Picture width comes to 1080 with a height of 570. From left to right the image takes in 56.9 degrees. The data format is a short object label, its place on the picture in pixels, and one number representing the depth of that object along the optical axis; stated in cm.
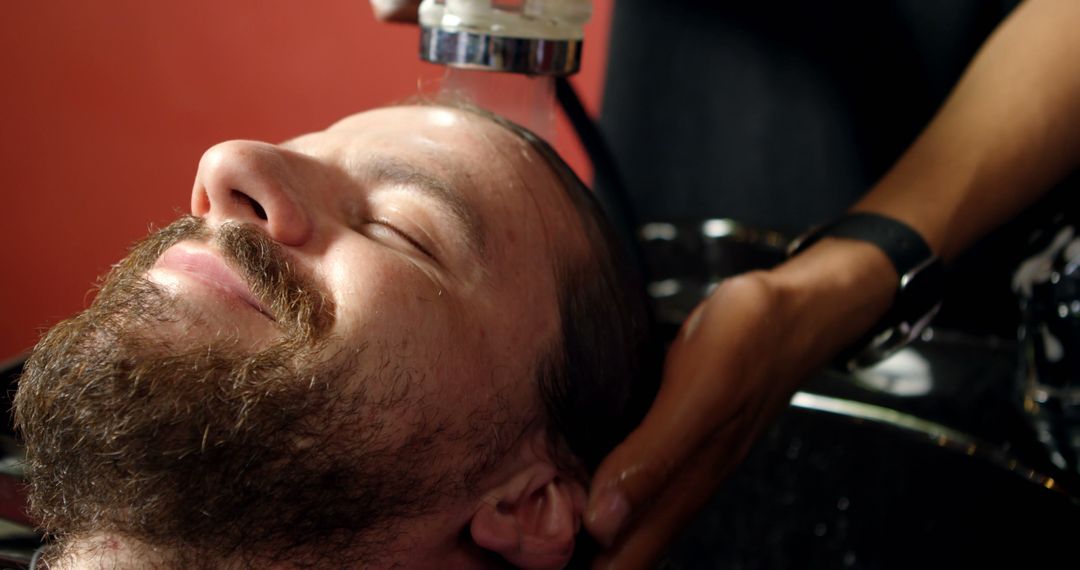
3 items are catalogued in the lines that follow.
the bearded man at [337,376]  73
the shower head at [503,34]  87
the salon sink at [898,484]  110
